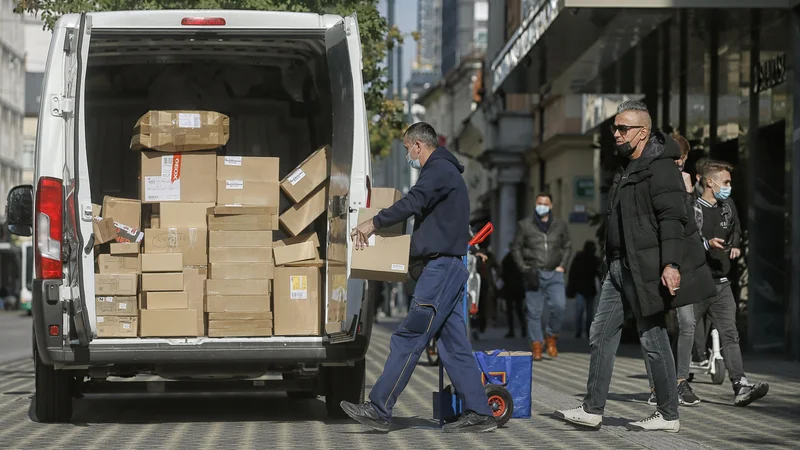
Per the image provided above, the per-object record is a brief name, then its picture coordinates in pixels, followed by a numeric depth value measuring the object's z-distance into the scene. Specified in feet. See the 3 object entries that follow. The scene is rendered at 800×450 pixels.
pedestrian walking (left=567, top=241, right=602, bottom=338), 85.40
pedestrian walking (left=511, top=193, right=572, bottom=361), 57.77
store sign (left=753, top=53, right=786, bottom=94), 61.98
